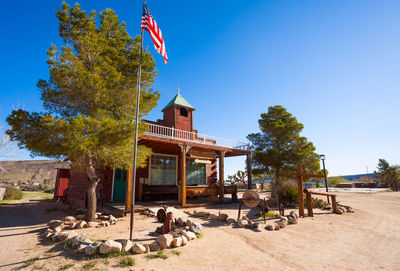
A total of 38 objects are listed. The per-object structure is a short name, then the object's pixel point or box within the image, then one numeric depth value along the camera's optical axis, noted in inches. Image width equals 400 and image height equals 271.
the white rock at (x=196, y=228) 237.9
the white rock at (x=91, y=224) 268.8
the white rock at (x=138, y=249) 174.9
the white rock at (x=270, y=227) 266.7
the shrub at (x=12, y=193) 696.4
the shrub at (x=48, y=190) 1061.6
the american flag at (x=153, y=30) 249.0
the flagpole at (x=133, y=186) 208.3
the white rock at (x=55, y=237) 213.9
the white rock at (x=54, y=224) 257.4
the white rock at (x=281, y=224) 277.9
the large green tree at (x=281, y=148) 597.6
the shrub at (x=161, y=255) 166.2
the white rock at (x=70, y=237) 195.5
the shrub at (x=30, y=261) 154.4
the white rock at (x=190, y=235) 216.5
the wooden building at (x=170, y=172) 454.9
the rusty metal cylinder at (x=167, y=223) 229.1
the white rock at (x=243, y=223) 274.7
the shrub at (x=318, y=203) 469.6
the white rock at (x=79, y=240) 186.1
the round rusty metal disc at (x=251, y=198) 315.6
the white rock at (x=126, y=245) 177.5
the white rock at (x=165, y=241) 187.3
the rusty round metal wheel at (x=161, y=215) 291.1
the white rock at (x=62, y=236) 211.5
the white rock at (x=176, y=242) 193.7
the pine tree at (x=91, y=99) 244.7
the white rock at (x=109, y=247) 169.8
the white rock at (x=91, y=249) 168.9
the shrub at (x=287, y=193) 480.7
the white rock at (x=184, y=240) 200.8
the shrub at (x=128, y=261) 153.2
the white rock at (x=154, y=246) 183.3
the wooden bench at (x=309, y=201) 364.9
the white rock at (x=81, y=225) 260.2
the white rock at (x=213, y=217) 323.0
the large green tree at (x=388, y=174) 1253.7
